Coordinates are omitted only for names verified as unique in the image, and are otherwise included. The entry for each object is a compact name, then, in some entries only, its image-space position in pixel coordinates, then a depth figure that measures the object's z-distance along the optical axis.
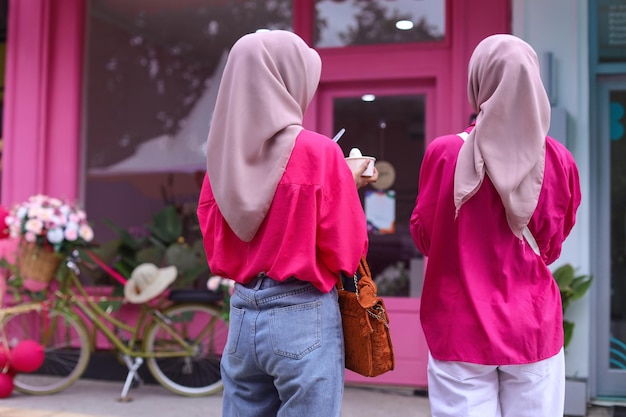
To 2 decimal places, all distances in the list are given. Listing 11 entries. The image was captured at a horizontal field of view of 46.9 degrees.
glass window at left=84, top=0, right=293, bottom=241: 6.15
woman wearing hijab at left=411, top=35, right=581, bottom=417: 2.34
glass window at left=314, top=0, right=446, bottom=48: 5.53
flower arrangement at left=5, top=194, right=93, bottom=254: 5.04
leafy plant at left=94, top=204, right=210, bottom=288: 5.74
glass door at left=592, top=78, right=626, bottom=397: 5.04
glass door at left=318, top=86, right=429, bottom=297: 5.54
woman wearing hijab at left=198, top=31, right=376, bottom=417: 2.19
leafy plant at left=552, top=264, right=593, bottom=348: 4.63
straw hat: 5.11
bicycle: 5.22
